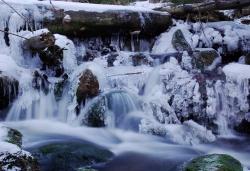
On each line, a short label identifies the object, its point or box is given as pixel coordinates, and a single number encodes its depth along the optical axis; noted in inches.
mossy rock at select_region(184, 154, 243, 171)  174.7
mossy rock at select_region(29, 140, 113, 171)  199.6
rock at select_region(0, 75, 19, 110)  272.7
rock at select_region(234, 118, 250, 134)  288.8
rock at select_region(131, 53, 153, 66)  335.9
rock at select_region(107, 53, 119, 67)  335.7
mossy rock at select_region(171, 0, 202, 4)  551.2
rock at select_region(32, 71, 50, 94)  284.8
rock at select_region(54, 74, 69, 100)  286.0
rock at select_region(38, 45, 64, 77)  296.7
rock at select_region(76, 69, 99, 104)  276.1
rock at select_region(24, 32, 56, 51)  294.4
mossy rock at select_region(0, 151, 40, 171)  141.6
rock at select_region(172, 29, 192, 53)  364.1
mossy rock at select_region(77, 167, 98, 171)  184.7
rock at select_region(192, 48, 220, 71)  320.5
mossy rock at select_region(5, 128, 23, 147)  190.7
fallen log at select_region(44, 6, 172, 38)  340.8
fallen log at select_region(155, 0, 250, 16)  362.0
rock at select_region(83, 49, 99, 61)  350.0
